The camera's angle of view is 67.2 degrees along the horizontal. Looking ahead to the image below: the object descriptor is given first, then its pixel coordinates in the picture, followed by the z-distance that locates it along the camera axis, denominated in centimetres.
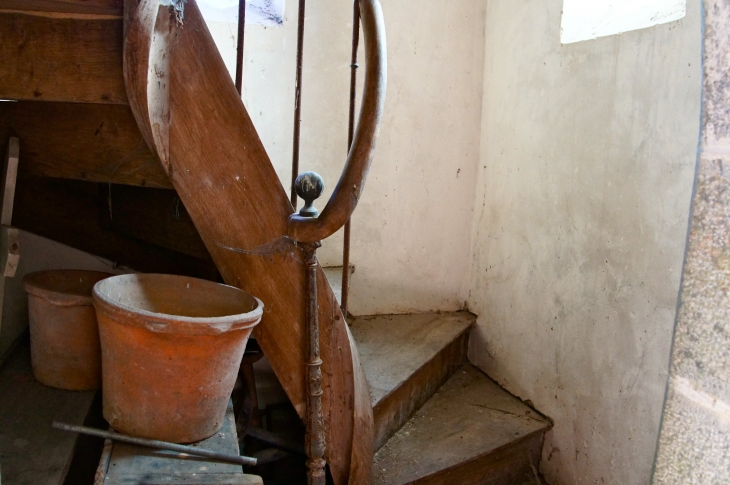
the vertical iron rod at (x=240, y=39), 146
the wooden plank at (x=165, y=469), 120
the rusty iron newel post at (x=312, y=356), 147
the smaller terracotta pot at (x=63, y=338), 144
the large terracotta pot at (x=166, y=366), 123
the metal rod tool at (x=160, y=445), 127
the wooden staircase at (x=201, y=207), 128
